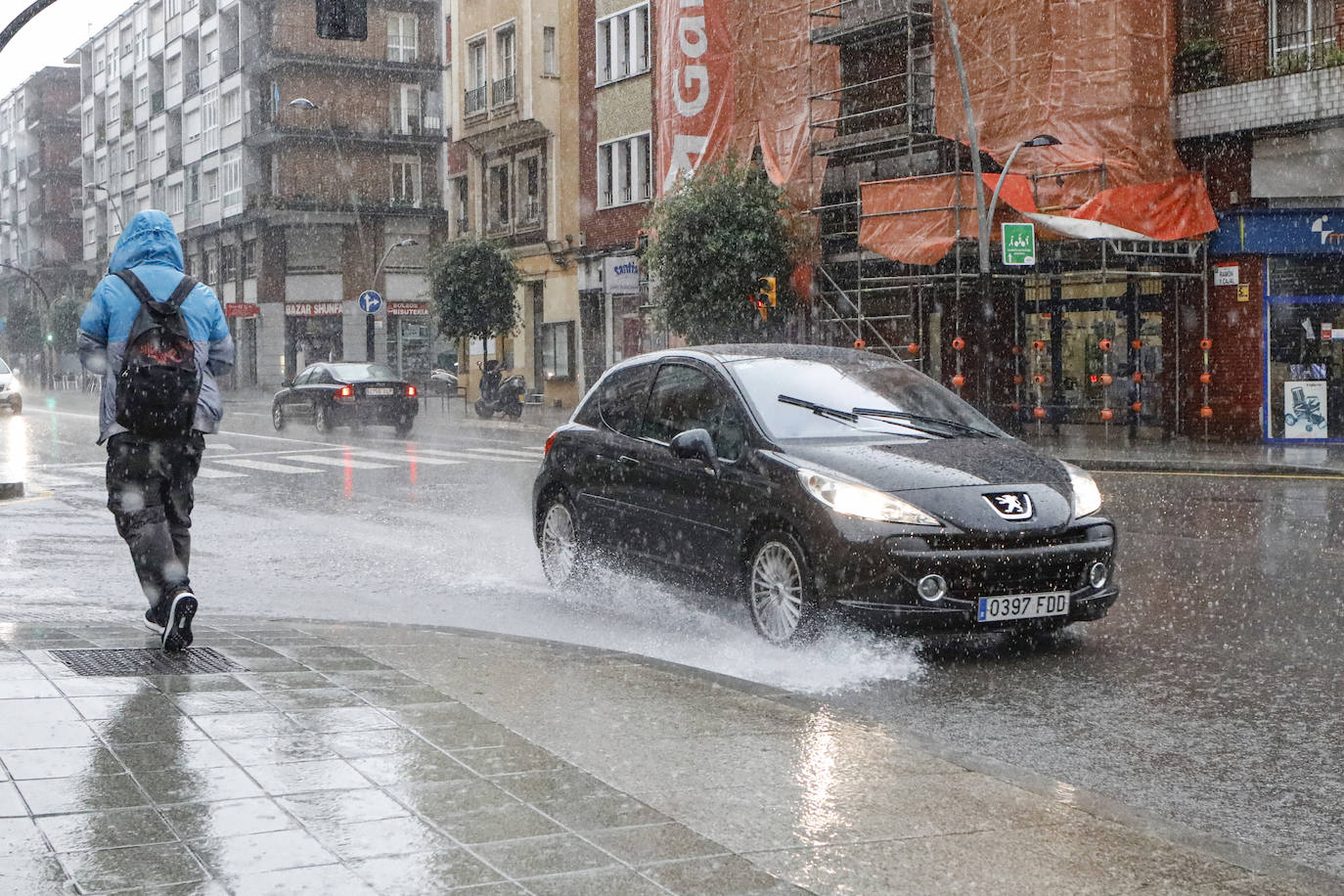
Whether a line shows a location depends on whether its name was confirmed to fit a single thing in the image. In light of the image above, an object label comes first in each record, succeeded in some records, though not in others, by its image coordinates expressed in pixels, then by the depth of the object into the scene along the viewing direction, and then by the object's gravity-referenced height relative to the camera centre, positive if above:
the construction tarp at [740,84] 32.00 +6.66
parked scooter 36.50 -0.27
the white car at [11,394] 39.94 -0.01
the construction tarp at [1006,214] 24.30 +2.79
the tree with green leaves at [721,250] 30.56 +2.72
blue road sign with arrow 42.41 +2.45
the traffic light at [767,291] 27.25 +1.65
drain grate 6.21 -1.15
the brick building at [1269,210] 23.59 +2.64
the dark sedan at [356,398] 29.94 -0.19
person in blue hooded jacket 6.80 -0.29
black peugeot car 7.00 -0.58
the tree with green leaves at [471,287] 41.53 +2.77
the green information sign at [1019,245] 23.31 +2.09
